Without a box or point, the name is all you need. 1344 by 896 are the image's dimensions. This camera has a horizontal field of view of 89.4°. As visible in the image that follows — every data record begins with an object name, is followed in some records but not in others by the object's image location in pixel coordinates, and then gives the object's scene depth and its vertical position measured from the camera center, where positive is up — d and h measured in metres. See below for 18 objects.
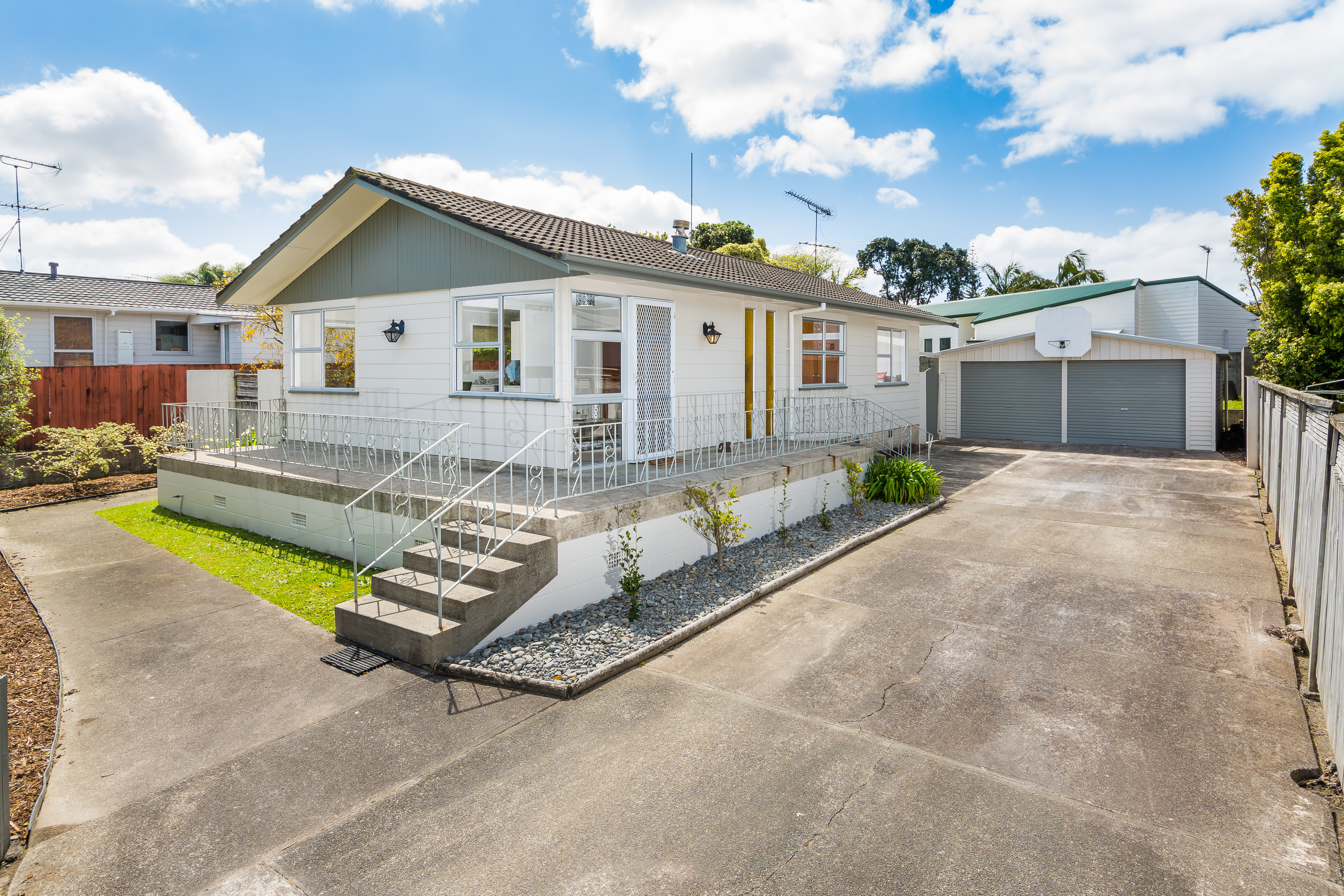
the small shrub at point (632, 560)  6.64 -1.36
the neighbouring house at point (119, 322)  18.59 +3.10
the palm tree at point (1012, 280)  42.22 +9.26
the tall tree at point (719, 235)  38.53 +10.93
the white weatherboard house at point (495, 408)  6.19 +0.24
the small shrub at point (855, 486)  10.45 -0.99
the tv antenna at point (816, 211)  25.92 +8.24
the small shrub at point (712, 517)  7.54 -1.05
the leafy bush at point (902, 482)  10.76 -0.95
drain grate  5.27 -1.87
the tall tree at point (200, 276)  41.62 +10.26
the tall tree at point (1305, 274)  14.05 +3.22
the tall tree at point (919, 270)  57.94 +13.31
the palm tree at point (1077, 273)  36.47 +8.16
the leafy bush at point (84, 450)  12.16 -0.45
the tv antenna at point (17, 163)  17.38 +6.79
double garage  16.92 +0.78
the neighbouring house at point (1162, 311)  24.03 +4.11
